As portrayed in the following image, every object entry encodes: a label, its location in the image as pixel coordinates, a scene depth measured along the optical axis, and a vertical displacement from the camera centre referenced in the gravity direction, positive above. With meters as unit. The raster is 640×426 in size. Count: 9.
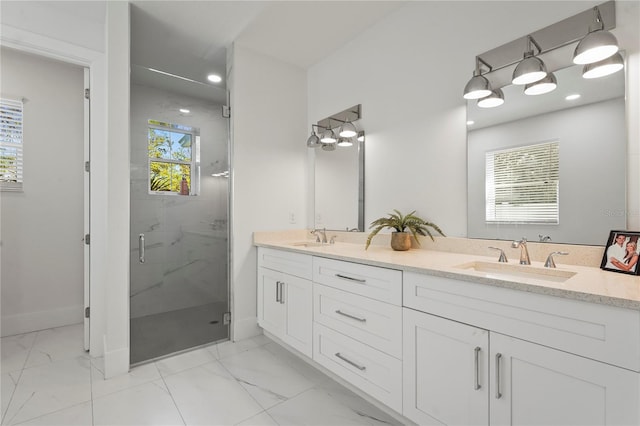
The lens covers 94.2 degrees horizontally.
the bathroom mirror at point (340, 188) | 2.66 +0.25
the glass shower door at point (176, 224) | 2.34 -0.09
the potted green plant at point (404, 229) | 2.09 -0.11
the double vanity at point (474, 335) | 0.95 -0.51
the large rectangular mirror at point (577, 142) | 1.40 +0.37
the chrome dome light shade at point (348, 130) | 2.58 +0.73
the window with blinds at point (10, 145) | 2.79 +0.66
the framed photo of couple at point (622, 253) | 1.25 -0.17
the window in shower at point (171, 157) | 2.40 +0.47
